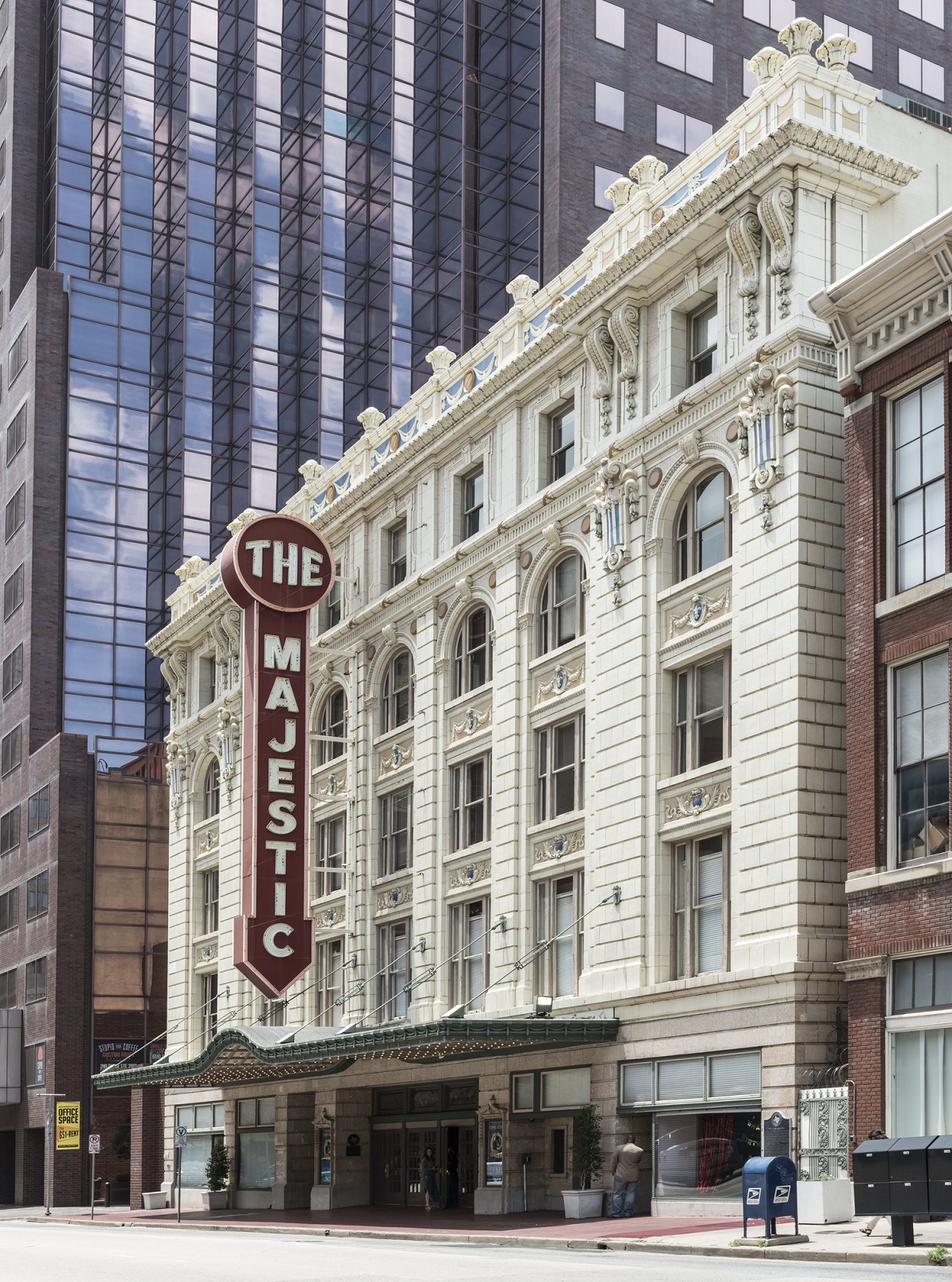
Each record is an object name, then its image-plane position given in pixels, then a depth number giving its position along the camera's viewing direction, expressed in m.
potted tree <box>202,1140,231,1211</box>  54.88
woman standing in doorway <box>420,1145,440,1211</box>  44.44
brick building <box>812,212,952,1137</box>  29.97
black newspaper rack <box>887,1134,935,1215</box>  22.94
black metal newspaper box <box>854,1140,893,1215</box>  23.48
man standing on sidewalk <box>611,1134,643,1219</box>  35.16
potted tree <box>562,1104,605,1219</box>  36.34
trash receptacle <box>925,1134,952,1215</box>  22.50
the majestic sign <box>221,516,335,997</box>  47.00
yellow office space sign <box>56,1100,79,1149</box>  74.38
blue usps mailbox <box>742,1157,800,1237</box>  25.67
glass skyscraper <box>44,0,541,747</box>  88.50
